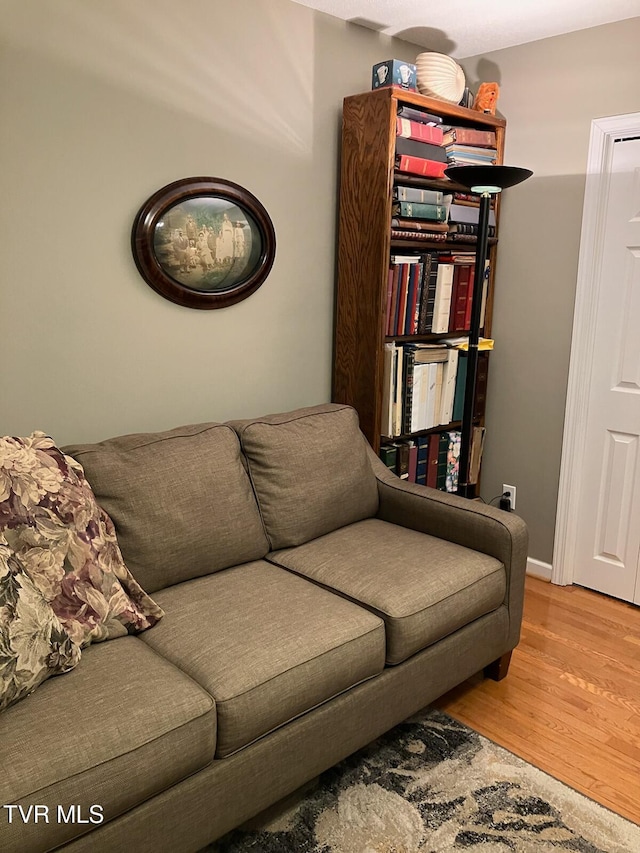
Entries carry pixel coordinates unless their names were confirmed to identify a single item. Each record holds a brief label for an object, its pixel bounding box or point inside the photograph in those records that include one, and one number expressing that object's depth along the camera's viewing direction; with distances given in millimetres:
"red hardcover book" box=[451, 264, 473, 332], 3160
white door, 2904
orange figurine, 3061
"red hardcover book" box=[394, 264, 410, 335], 2900
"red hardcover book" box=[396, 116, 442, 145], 2777
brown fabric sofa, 1432
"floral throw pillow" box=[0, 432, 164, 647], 1702
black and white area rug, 1782
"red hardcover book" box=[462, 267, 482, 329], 3203
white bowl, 2902
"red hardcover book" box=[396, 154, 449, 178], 2801
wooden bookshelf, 2764
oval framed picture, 2406
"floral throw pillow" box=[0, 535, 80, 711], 1444
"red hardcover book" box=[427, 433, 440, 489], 3217
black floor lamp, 2542
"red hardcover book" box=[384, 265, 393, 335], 2865
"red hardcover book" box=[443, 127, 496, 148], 2986
